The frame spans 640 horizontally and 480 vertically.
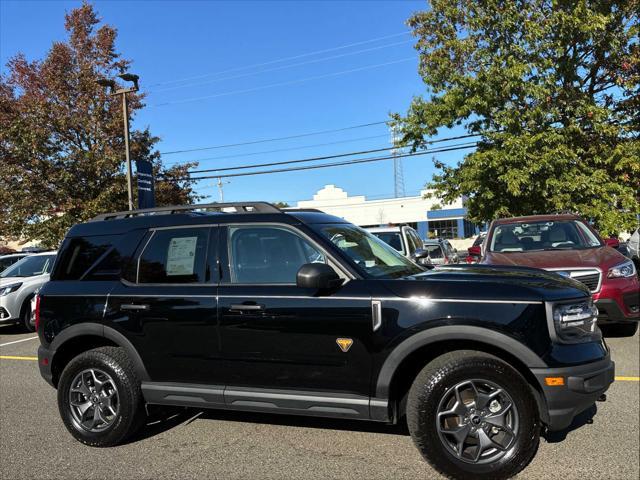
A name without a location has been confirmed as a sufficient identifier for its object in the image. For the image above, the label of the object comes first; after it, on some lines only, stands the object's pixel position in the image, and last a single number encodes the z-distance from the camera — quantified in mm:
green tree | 12453
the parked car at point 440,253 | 13144
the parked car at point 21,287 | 9742
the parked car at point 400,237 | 9527
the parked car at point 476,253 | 8219
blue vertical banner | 15164
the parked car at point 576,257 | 6211
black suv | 3072
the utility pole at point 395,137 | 15987
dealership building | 51819
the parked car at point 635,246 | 12291
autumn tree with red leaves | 17047
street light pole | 15648
